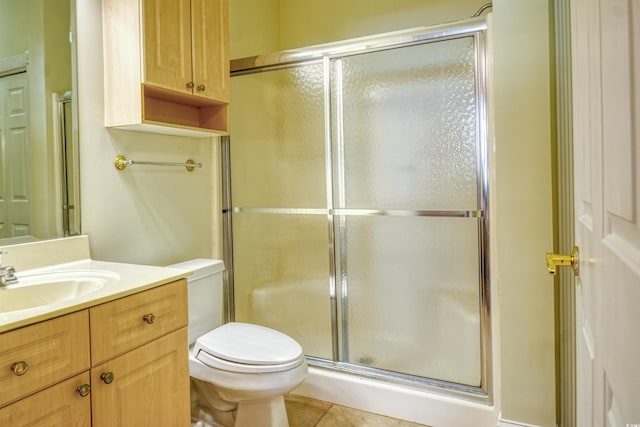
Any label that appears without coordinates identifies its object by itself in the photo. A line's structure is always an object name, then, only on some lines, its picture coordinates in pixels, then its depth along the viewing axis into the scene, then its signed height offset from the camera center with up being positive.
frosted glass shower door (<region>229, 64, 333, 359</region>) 2.23 +0.02
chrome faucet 1.12 -0.17
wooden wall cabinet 1.50 +0.65
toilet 1.48 -0.60
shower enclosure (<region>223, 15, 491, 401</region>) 1.83 +0.04
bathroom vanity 0.83 -0.36
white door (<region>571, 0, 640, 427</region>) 0.37 +0.00
